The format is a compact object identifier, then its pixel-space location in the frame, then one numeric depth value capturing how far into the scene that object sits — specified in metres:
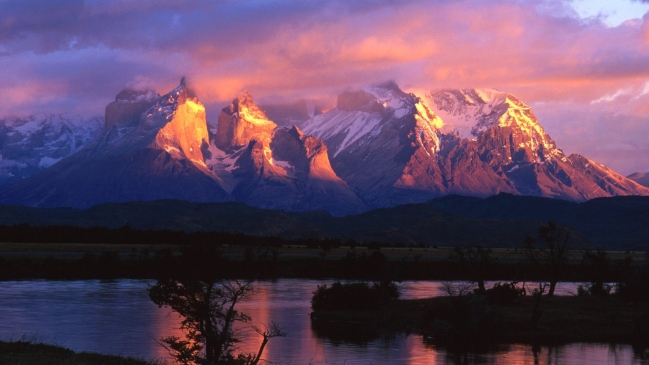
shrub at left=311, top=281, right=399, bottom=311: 91.31
